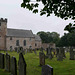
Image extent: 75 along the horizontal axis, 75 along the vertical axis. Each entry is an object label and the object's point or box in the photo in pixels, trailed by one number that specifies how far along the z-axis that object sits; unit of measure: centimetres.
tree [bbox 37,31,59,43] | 7712
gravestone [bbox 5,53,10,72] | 984
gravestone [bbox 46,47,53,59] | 1707
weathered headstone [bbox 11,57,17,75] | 833
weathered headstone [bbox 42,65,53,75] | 489
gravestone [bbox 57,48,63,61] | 1529
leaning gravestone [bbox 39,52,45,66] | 1162
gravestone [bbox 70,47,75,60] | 1666
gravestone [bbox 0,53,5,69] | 1108
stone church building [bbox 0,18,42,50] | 4447
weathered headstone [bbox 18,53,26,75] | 724
